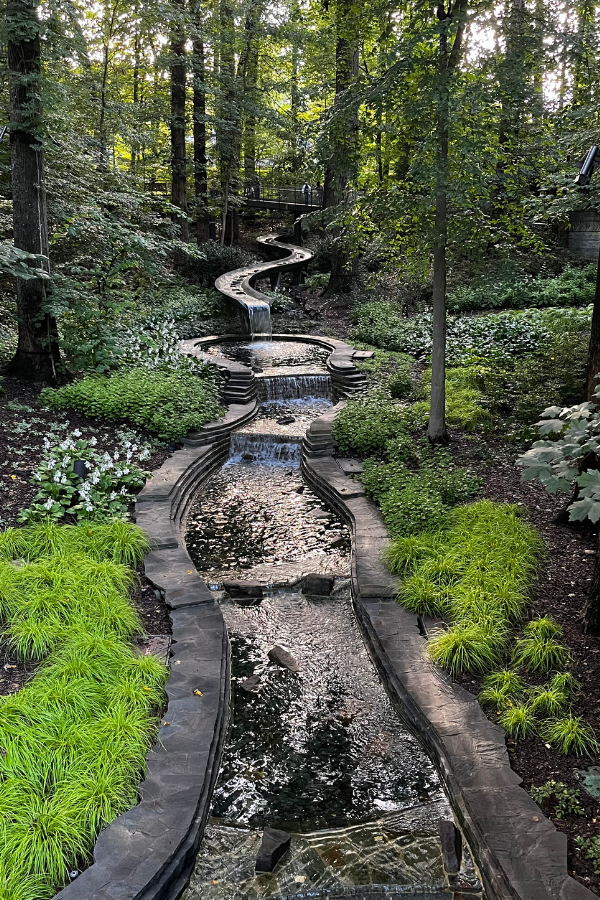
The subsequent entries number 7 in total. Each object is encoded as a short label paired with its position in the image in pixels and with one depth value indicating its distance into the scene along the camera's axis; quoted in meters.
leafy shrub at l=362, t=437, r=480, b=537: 6.61
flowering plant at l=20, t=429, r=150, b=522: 6.40
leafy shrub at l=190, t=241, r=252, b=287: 19.09
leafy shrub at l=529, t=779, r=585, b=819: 3.38
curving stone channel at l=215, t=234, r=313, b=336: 15.31
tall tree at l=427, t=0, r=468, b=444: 5.94
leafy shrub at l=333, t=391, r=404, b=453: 8.89
